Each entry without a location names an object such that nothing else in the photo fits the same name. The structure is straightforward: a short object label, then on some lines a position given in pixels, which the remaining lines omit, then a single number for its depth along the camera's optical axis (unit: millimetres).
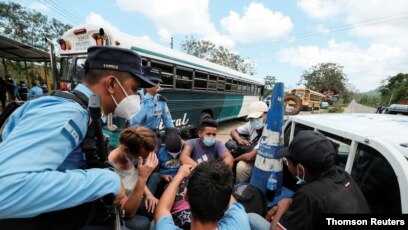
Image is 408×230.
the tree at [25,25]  20484
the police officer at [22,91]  12750
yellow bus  27188
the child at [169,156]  2949
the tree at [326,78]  51691
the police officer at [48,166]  786
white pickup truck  1536
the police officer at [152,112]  3943
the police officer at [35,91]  9662
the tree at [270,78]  37856
